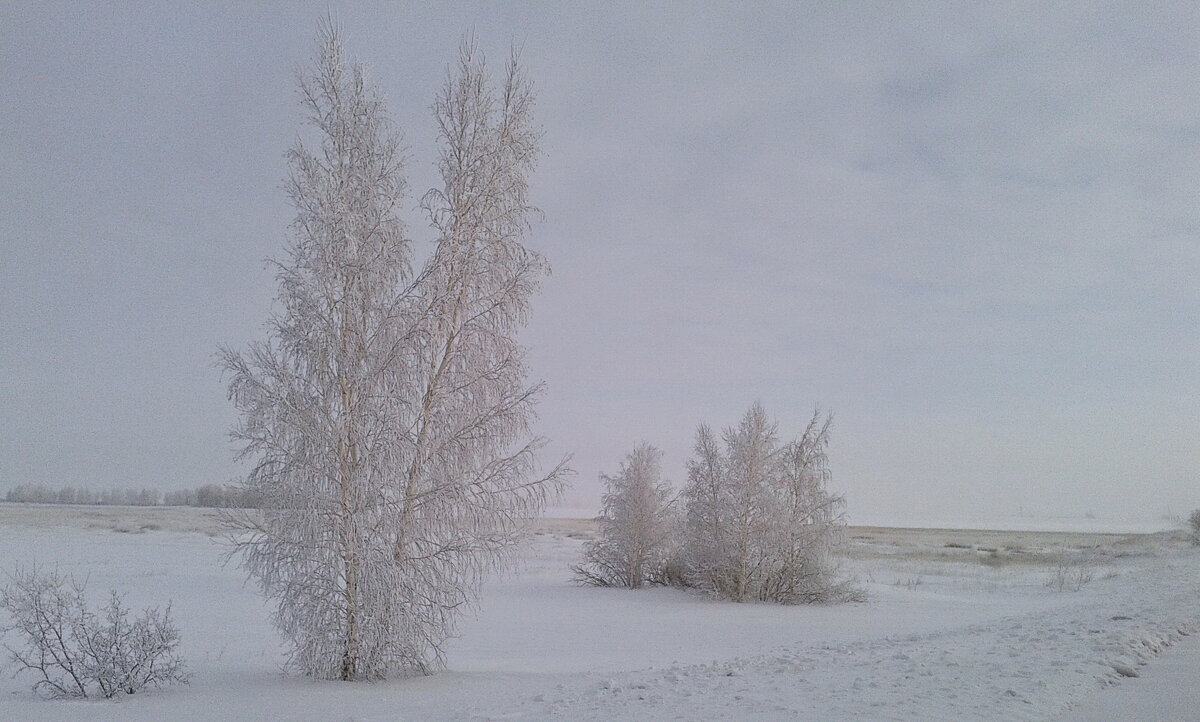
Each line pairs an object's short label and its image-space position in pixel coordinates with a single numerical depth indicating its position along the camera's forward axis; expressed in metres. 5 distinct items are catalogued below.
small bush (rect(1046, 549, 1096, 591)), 27.01
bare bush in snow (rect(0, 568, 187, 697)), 8.95
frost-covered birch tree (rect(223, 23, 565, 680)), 9.68
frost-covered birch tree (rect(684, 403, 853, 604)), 23.25
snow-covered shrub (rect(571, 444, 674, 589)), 26.58
